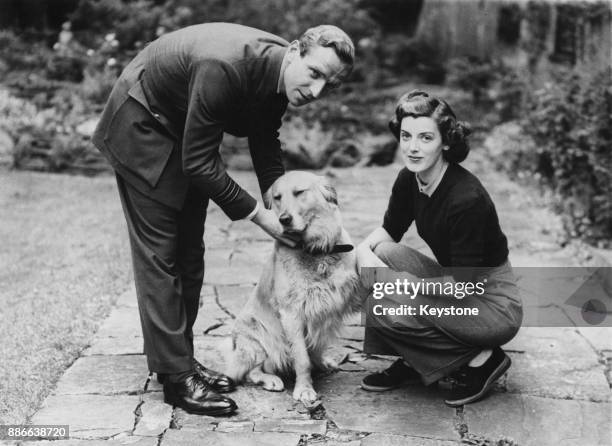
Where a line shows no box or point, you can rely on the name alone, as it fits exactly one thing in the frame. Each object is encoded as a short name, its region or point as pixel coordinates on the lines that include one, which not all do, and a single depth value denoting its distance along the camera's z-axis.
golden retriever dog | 3.28
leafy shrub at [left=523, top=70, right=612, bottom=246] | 5.94
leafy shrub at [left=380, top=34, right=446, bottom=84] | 11.14
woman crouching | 3.21
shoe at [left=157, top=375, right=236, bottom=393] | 3.49
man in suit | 2.95
